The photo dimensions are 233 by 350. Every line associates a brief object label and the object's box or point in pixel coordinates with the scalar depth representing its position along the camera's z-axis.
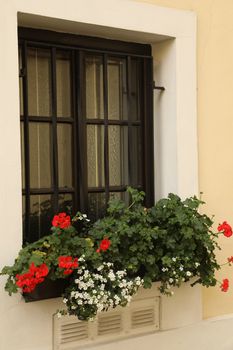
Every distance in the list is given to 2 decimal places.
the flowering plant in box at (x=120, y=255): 3.30
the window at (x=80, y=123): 3.75
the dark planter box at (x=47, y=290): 3.46
